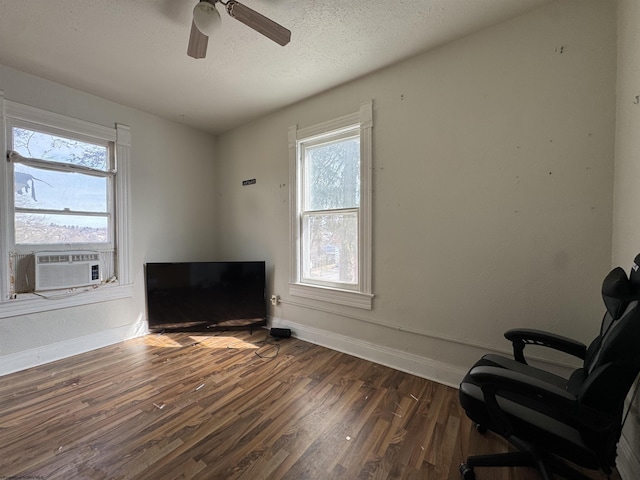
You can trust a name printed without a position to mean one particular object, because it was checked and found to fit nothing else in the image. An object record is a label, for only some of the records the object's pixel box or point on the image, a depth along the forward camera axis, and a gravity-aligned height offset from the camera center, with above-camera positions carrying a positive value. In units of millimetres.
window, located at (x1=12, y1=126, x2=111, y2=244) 2389 +490
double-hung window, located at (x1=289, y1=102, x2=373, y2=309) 2479 +284
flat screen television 3074 -699
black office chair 941 -705
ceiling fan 1417 +1253
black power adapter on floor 3010 -1122
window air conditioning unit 2418 -308
